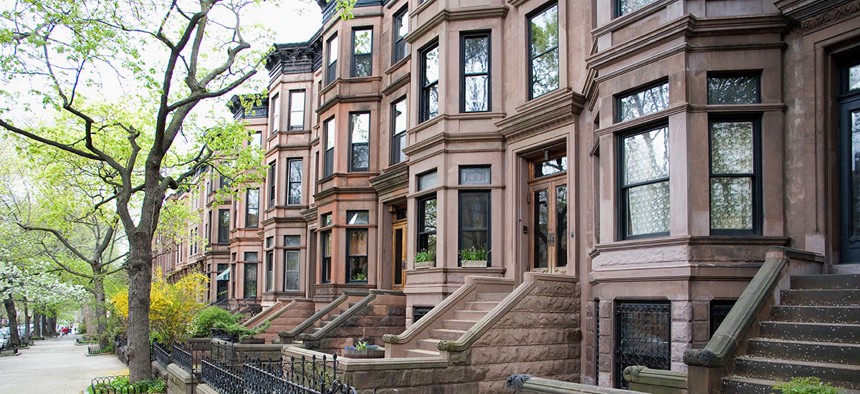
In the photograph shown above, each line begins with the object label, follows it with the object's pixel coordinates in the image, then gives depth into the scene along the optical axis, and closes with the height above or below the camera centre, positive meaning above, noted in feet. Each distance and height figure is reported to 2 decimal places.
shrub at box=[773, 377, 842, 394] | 21.13 -3.96
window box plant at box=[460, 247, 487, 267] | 52.95 -0.49
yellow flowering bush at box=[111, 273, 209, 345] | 80.64 -6.59
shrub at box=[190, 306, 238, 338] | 77.87 -7.46
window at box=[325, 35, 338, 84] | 82.64 +21.06
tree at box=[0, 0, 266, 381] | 56.44 +14.35
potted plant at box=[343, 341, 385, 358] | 46.55 -6.50
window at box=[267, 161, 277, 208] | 107.96 +9.82
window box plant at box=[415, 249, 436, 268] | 55.56 -0.68
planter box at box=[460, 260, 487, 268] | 52.75 -0.92
